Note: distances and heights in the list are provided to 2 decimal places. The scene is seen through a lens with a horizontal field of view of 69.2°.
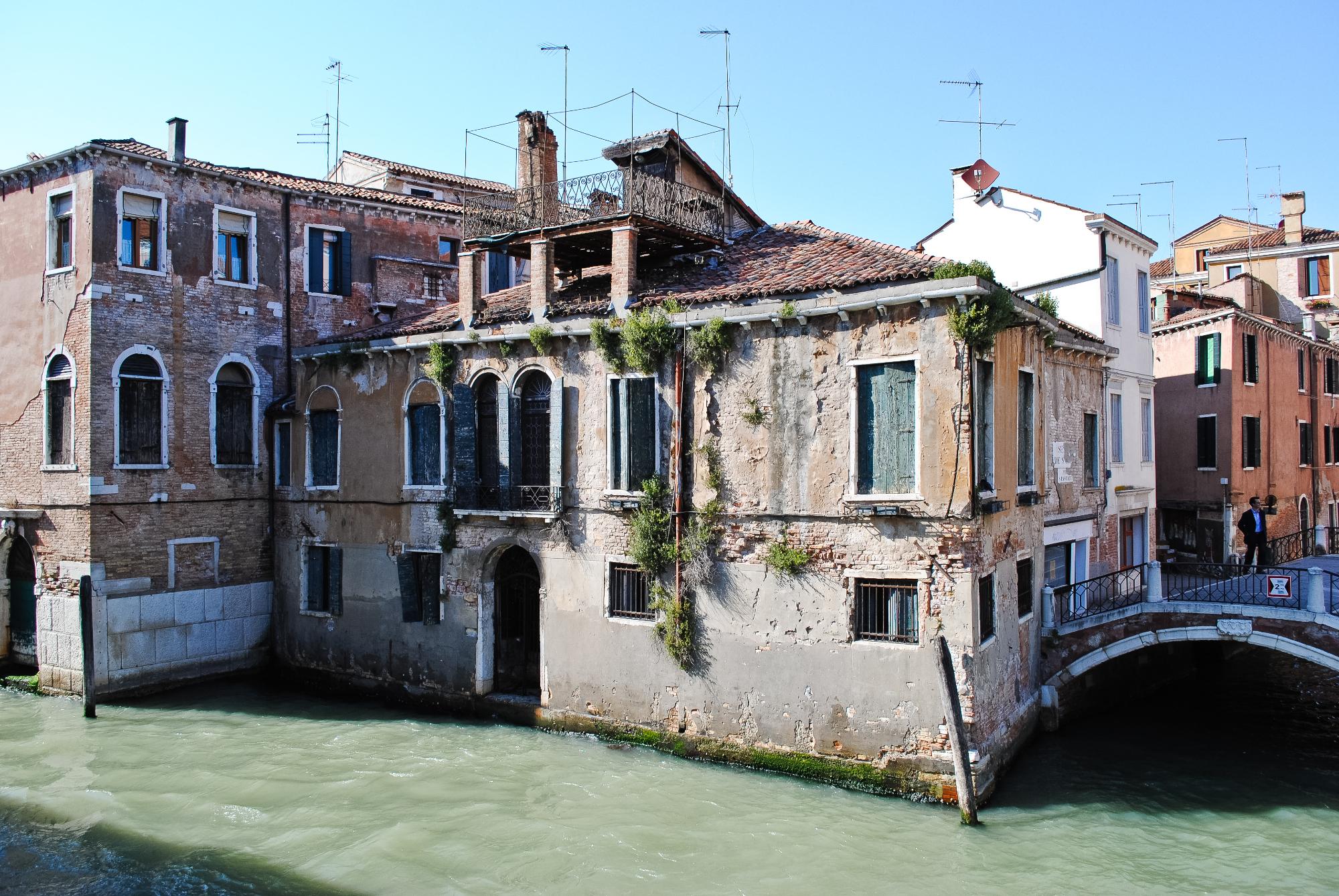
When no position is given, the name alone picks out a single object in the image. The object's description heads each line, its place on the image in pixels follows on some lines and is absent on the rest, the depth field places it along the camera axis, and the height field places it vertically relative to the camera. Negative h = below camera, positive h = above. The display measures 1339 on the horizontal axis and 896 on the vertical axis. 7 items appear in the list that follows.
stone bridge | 12.67 -2.31
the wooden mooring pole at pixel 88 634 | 14.66 -2.60
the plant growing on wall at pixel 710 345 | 12.70 +1.50
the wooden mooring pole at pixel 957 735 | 10.73 -3.13
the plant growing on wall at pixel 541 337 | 14.16 +1.81
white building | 16.94 +2.99
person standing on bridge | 16.80 -1.42
